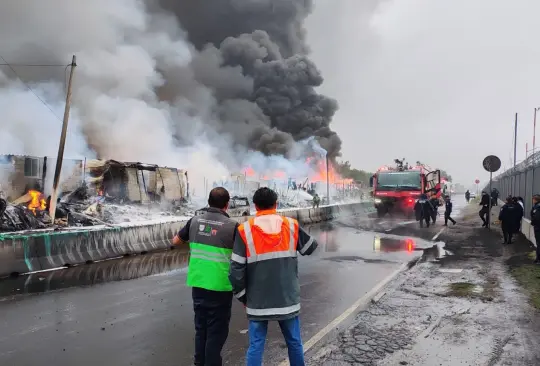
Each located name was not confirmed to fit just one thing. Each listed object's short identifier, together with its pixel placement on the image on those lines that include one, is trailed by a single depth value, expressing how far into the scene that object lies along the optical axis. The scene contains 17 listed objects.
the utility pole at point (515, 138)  25.64
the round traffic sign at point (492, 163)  15.87
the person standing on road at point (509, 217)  11.69
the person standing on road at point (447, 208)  18.13
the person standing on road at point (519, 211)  11.80
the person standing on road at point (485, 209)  16.77
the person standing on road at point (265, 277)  2.94
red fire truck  22.91
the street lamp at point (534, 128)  24.57
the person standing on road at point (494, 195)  23.47
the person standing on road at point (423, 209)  18.06
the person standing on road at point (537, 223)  8.90
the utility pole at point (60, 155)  12.96
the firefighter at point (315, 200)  26.44
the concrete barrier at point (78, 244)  8.37
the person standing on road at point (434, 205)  18.95
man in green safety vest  3.18
